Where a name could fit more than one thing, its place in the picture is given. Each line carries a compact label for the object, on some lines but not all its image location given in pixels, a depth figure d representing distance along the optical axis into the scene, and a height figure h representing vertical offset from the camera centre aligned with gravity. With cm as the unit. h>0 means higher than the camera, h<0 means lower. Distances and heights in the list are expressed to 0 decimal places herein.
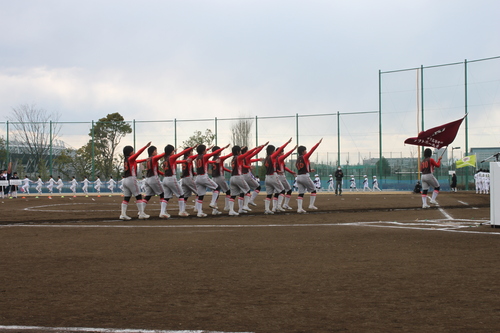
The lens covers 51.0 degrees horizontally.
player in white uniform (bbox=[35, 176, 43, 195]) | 4517 -137
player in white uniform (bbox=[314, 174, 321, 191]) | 4646 -85
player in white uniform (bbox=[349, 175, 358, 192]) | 4822 -122
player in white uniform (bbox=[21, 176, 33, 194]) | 4616 -141
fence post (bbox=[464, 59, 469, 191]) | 4100 +336
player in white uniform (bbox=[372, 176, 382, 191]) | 4566 -98
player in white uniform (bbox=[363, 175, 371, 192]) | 4662 -109
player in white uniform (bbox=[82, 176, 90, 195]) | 4600 -140
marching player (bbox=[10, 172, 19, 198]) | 3728 -136
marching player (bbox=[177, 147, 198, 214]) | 1722 -18
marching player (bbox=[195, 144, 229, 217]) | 1708 -18
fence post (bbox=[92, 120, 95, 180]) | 5147 +175
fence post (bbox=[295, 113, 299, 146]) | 4834 +431
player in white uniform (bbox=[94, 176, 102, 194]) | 4662 -132
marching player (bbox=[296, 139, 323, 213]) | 1864 -9
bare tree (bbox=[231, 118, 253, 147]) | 5247 +407
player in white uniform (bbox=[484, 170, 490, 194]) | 3677 -67
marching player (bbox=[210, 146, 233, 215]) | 1803 -9
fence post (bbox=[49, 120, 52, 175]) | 5283 +228
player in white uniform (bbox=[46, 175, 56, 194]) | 4468 -106
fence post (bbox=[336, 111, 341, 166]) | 4734 +359
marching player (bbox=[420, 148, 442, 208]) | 1959 -15
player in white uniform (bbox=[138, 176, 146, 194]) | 4568 -121
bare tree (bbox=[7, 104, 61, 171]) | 5631 +293
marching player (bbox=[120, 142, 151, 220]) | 1520 -31
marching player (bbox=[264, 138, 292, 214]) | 1831 -33
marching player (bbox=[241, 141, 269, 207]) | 1889 -5
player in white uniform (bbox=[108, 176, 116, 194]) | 4778 -125
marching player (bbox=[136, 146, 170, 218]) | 1584 -24
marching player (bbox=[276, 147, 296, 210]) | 1886 -40
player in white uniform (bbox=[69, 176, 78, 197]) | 4538 -129
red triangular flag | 1875 +130
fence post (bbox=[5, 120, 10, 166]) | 5202 +145
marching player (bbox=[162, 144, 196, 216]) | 1634 -30
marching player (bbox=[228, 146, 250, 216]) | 1781 -27
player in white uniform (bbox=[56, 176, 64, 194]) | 4564 -113
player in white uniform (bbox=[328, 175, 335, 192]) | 4896 -125
